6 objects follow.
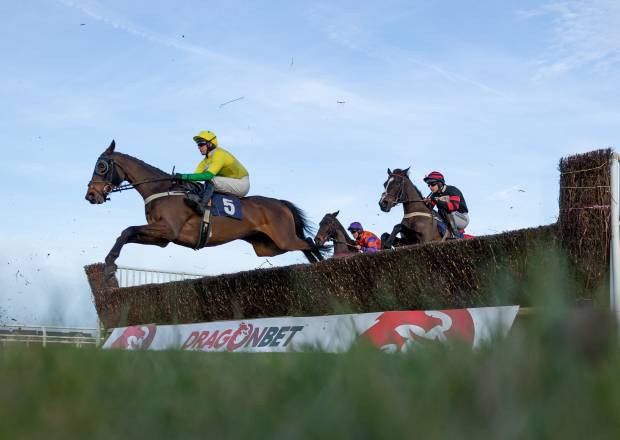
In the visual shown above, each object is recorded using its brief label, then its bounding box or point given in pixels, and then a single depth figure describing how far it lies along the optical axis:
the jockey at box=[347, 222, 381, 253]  14.79
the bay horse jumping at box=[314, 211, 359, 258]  14.47
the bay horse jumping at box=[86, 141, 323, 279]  11.48
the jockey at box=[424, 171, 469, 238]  12.27
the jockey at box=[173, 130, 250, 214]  11.59
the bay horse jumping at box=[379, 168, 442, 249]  12.14
